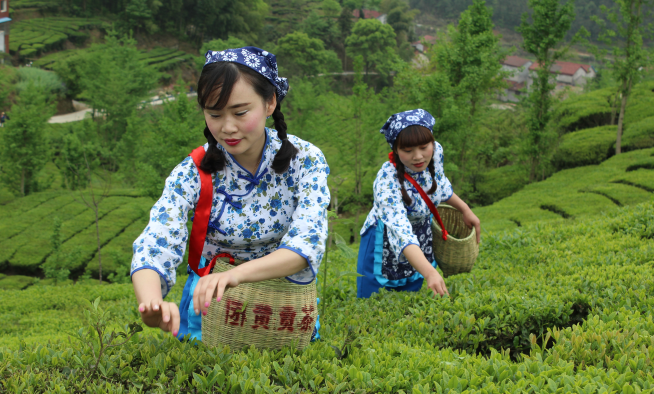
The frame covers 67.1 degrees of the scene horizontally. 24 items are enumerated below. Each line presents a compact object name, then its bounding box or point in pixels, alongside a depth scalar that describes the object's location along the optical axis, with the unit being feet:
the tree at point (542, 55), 47.85
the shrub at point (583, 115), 68.28
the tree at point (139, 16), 138.10
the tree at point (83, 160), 54.34
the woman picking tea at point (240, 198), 5.45
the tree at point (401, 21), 176.04
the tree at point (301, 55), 135.33
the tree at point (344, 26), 172.84
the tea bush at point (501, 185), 58.80
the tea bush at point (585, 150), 57.57
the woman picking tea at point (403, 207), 9.86
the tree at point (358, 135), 50.80
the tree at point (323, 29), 166.41
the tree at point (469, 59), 41.22
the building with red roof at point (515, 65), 162.40
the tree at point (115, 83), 83.82
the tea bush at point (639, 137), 56.44
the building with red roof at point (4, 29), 113.91
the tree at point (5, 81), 83.46
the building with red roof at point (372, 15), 206.39
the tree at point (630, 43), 49.67
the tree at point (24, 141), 59.52
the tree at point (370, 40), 149.74
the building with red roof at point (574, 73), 161.68
